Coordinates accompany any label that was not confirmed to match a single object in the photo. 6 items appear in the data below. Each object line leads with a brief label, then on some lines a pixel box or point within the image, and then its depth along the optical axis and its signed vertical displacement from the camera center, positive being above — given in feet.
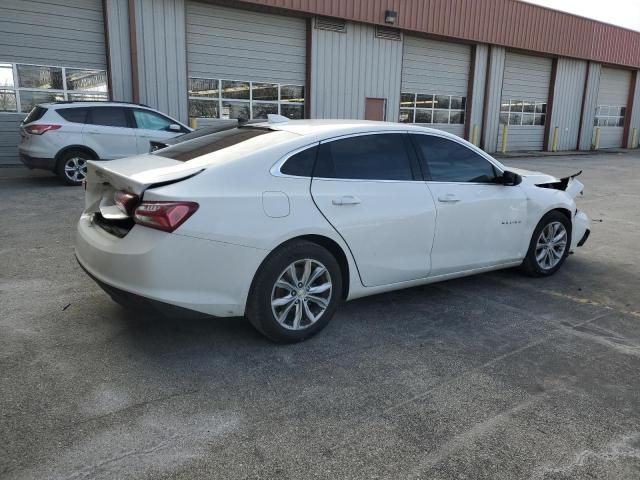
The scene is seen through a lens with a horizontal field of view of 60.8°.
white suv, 33.42 -1.76
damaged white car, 11.02 -2.45
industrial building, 44.62 +5.04
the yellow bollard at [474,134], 74.23 -2.54
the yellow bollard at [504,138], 77.66 -3.18
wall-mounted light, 60.54 +10.47
